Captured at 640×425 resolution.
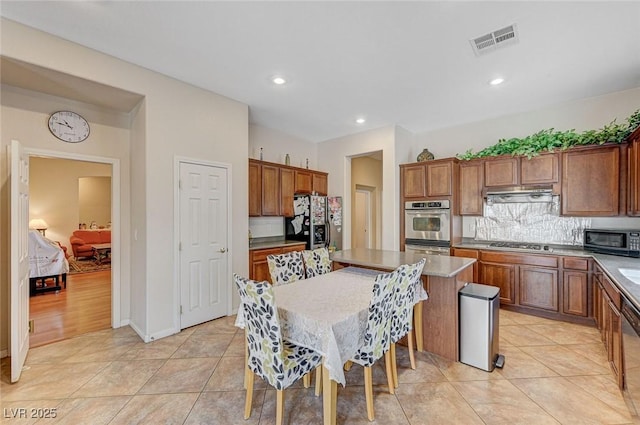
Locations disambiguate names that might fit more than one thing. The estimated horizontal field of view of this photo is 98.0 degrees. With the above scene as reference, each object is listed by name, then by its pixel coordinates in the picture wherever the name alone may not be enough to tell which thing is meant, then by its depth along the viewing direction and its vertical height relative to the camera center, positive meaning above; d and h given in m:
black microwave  3.03 -0.35
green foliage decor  3.26 +0.93
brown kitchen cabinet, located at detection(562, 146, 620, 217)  3.33 +0.38
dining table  1.59 -0.67
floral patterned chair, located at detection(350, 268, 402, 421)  1.79 -0.77
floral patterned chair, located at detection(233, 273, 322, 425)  1.58 -0.81
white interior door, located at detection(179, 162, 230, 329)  3.30 -0.37
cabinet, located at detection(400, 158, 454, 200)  4.41 +0.55
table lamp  6.75 -0.28
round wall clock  2.99 +0.96
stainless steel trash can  2.41 -1.03
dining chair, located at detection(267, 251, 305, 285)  2.67 -0.54
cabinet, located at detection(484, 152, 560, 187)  3.71 +0.59
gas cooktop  3.90 -0.49
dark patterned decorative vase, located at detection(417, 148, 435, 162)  4.77 +0.97
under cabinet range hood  3.87 +0.24
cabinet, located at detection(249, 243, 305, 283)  4.07 -0.75
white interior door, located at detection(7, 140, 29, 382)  2.29 -0.42
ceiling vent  2.36 +1.53
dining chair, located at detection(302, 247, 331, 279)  2.89 -0.53
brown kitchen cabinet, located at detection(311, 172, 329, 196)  5.40 +0.59
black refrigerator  4.96 -0.16
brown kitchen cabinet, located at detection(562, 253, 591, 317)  3.29 -0.89
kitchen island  2.56 -0.88
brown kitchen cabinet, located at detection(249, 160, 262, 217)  4.36 +0.36
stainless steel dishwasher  1.63 -0.89
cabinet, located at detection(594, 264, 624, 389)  2.05 -0.92
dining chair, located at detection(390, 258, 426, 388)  2.01 -0.70
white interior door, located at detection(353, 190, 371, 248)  6.95 -0.19
